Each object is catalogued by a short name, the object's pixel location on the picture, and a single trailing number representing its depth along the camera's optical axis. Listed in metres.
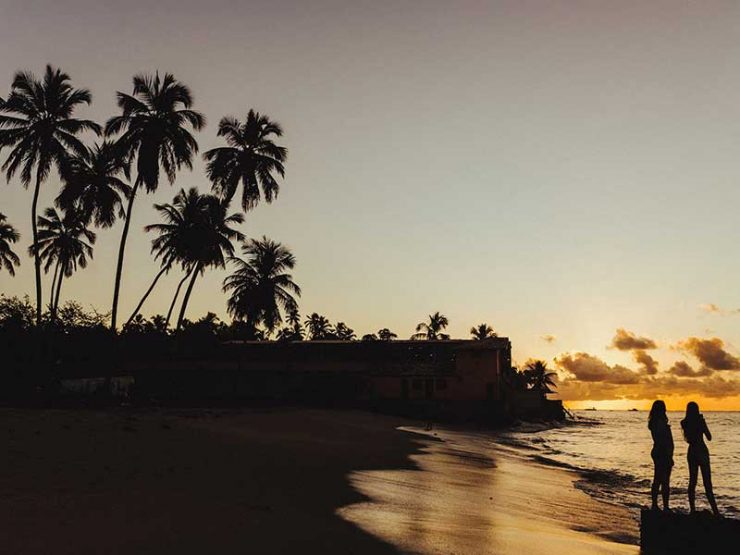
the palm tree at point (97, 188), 38.97
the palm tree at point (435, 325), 103.34
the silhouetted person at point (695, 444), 10.75
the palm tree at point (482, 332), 106.45
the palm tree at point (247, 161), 43.66
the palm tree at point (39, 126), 35.28
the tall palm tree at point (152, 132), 36.50
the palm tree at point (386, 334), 109.38
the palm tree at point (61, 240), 52.19
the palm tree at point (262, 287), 60.28
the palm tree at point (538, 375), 125.12
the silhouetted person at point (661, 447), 10.99
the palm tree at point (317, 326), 104.62
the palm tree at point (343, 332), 109.81
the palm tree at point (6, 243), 52.44
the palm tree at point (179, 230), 47.31
